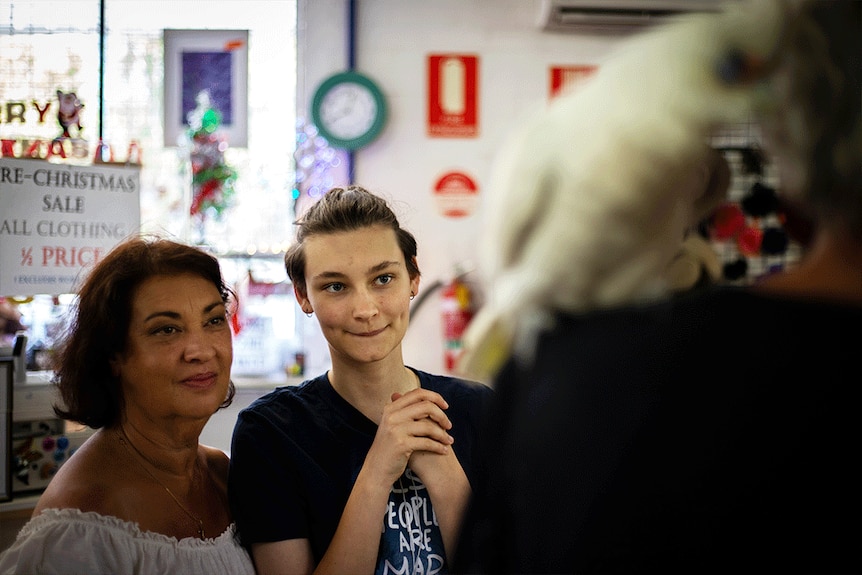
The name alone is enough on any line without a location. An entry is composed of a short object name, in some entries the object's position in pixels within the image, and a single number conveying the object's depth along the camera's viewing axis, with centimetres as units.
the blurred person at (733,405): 55
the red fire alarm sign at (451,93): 459
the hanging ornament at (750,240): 204
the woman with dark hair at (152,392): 158
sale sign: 291
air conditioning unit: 427
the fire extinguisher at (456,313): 443
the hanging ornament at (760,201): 132
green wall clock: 449
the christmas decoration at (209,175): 436
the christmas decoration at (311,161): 448
